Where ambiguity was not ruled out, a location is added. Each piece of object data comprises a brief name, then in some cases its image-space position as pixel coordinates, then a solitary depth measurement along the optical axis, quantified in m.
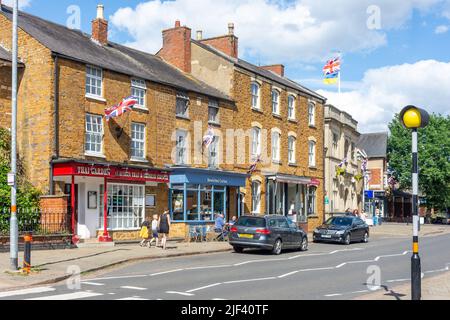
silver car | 22.59
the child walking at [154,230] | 24.19
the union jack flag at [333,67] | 42.34
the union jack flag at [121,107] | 25.00
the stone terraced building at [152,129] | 23.98
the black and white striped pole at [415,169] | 10.27
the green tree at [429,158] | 64.06
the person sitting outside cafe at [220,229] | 28.64
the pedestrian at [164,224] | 23.83
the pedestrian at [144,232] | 24.38
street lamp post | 15.42
